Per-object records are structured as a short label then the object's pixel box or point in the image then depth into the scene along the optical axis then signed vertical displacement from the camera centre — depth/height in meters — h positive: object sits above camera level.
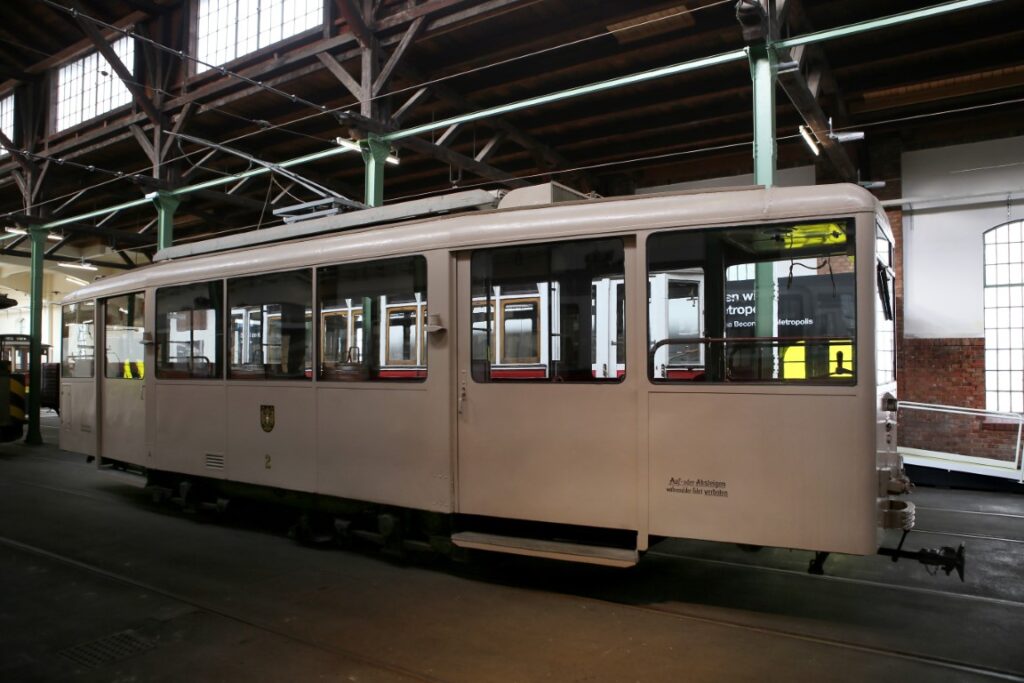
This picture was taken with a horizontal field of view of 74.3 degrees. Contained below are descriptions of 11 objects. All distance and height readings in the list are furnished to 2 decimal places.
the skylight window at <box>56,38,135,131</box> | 16.11 +6.54
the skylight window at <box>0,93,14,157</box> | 18.89 +6.69
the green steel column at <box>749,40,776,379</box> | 7.88 +2.79
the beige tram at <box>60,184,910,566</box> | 4.05 -0.17
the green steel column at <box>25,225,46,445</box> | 15.74 +0.45
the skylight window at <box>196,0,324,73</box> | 12.38 +6.32
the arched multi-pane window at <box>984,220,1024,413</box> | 12.02 +0.51
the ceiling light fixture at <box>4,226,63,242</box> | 16.88 +3.01
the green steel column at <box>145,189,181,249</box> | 14.51 +3.00
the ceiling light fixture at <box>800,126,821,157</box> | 9.24 +2.92
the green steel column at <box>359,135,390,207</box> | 10.86 +2.99
